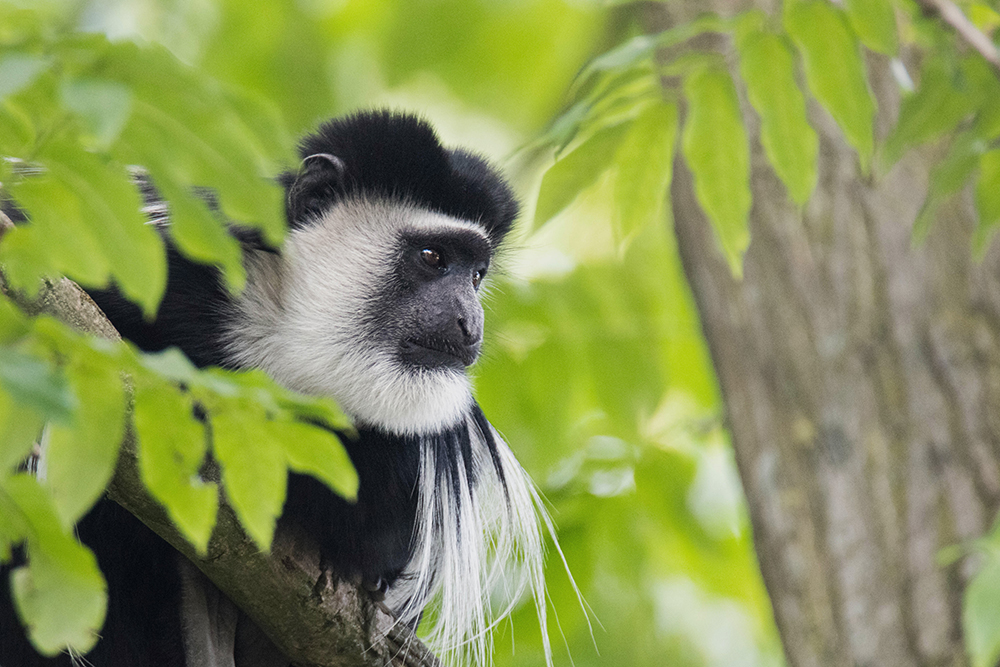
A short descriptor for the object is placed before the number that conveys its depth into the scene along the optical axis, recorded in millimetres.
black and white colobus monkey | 5704
